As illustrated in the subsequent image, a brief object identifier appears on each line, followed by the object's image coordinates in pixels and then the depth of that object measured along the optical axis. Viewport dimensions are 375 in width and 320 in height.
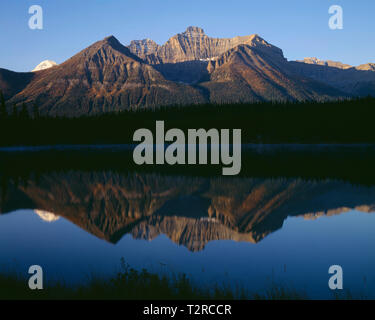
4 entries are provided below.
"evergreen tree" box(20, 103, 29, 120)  148.00
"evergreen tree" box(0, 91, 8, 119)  145.20
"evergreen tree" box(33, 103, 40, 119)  160.75
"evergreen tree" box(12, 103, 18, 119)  145.18
